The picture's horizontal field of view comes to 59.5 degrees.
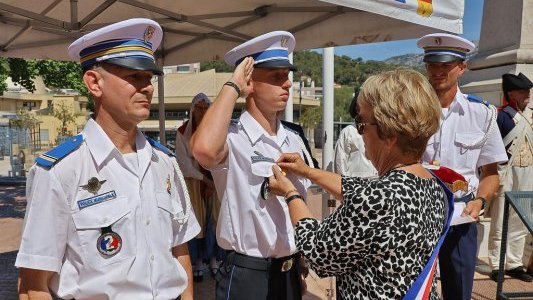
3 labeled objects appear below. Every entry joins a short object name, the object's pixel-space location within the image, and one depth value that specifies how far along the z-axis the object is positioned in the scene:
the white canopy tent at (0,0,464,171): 3.78
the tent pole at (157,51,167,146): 6.16
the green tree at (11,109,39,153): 27.56
